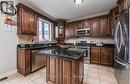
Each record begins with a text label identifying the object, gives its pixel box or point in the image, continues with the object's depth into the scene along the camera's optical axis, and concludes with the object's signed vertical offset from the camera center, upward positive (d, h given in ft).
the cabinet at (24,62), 6.13 -2.23
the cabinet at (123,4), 4.35 +3.15
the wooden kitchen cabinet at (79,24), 10.88 +3.19
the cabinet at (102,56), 8.42 -2.19
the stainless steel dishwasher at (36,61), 6.68 -2.42
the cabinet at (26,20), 6.64 +2.53
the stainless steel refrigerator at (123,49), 3.72 -0.57
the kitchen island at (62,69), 3.63 -1.95
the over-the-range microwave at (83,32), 10.35 +1.71
